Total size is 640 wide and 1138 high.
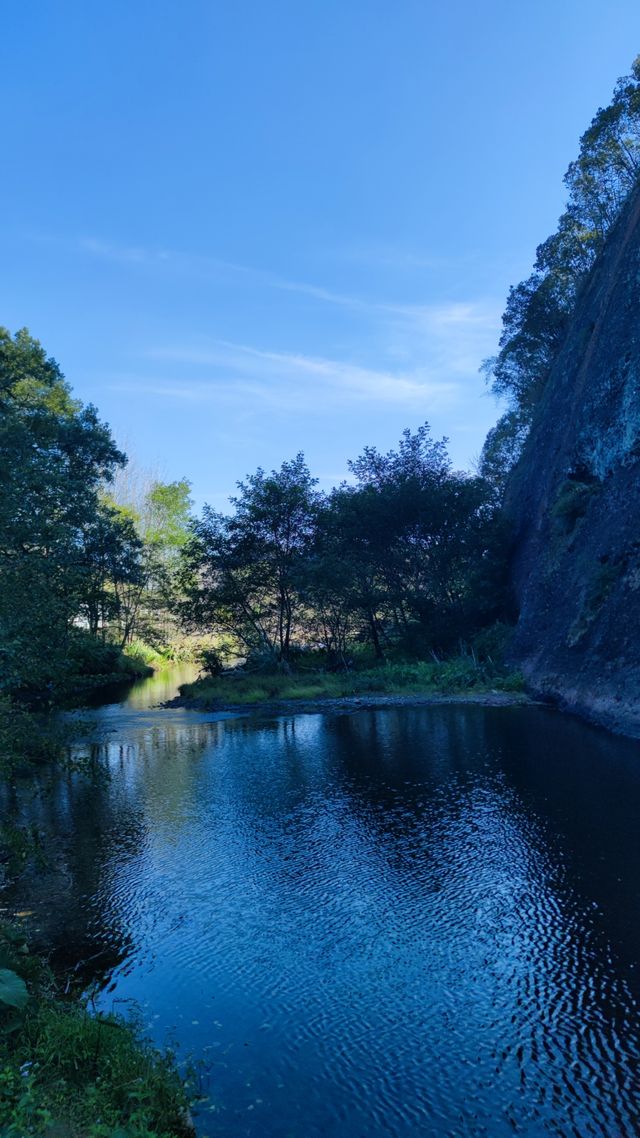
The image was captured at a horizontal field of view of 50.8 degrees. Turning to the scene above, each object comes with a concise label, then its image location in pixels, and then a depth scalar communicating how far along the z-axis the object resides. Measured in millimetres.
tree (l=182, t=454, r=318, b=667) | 36500
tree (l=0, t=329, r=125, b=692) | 6992
